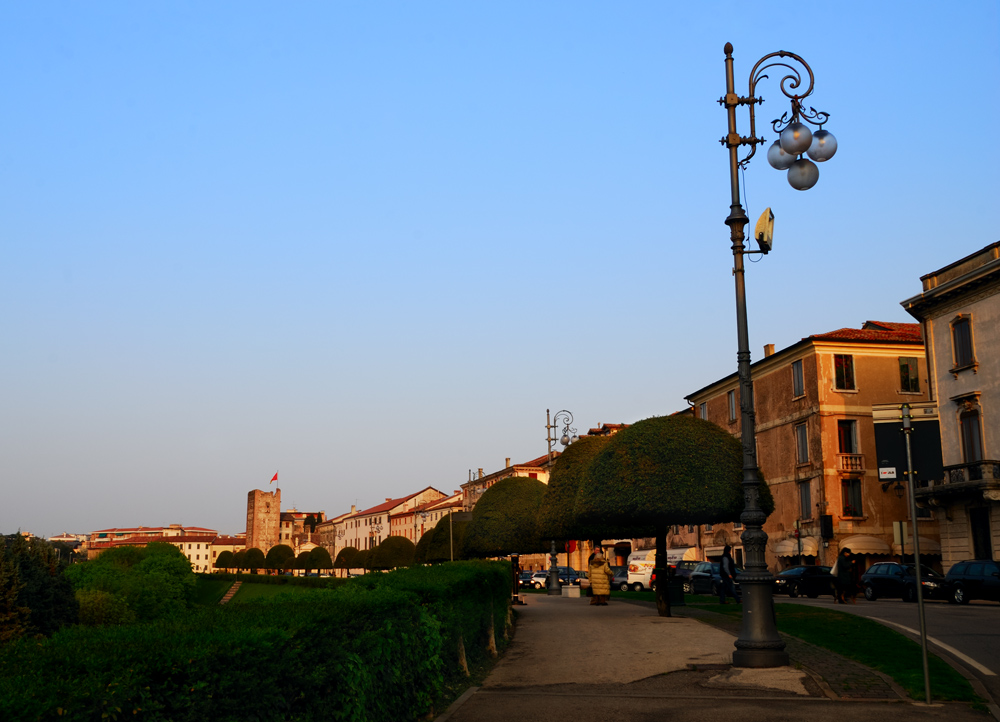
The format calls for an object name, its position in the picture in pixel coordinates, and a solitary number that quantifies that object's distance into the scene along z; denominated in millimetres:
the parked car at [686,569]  40656
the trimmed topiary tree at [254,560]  113325
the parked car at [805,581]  34469
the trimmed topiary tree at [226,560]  133125
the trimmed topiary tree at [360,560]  88088
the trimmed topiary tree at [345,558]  95775
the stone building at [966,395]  35656
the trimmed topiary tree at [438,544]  41781
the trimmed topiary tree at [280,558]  109438
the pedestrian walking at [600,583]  27055
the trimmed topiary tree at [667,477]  20000
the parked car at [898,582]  29422
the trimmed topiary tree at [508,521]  32469
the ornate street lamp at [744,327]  11922
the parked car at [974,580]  26547
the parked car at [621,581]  47494
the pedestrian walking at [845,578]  27656
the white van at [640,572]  45875
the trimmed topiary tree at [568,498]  25672
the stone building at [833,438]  45750
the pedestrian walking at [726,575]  27516
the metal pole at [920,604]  9586
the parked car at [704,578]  37088
